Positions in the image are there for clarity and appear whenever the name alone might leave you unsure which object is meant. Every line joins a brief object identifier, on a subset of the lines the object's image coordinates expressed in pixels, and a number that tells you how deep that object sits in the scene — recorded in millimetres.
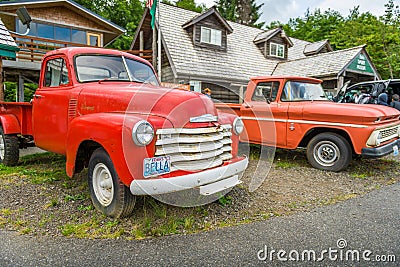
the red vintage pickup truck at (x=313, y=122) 5090
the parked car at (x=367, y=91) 9602
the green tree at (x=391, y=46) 23031
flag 10343
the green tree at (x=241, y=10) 34750
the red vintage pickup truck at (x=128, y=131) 2754
